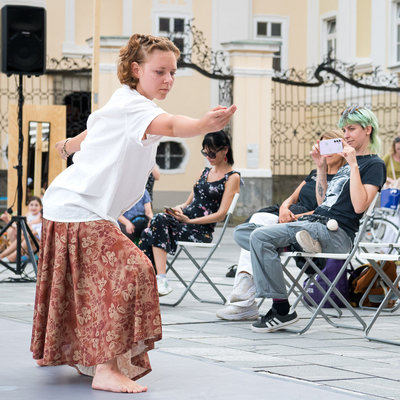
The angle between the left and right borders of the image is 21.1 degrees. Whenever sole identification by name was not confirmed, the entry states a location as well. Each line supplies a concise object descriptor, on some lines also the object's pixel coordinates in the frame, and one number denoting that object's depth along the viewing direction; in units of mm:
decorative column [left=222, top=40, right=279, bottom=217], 21812
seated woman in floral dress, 8586
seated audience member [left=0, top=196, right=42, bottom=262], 13281
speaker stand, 10839
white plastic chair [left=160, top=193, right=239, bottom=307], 8462
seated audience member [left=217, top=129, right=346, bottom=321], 7730
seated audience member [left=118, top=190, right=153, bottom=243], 10125
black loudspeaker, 11164
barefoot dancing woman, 4836
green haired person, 7066
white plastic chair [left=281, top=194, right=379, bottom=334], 6977
